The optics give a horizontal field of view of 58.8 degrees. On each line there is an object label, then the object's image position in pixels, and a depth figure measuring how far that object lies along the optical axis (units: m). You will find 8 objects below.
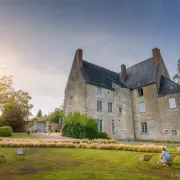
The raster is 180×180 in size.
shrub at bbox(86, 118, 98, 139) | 22.34
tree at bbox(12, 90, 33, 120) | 40.95
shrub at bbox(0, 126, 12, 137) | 21.67
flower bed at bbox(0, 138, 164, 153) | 12.37
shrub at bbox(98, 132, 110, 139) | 22.90
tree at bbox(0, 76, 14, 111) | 30.12
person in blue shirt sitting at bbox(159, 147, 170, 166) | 7.47
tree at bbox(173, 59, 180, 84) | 16.25
